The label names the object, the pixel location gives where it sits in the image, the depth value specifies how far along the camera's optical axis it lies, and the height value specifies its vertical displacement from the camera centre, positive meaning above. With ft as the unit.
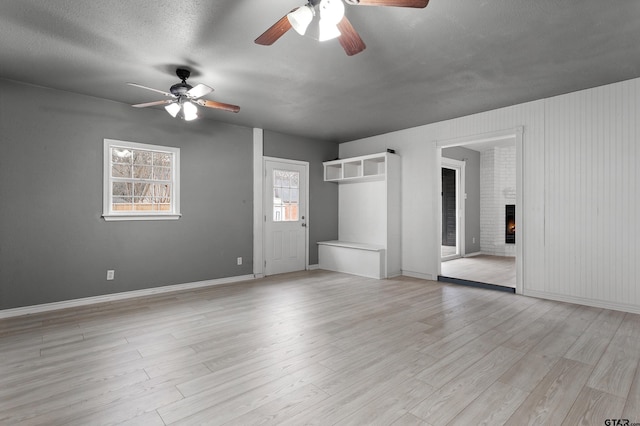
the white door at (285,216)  19.71 -0.03
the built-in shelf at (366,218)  19.02 -0.15
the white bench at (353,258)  18.65 -2.57
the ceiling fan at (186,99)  11.17 +4.12
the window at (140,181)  14.34 +1.59
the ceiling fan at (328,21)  6.16 +3.93
